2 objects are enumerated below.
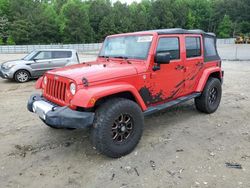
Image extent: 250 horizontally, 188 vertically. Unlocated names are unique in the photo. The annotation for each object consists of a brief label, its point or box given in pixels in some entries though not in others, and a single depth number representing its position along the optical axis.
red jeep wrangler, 2.69
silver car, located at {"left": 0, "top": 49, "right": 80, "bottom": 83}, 7.88
